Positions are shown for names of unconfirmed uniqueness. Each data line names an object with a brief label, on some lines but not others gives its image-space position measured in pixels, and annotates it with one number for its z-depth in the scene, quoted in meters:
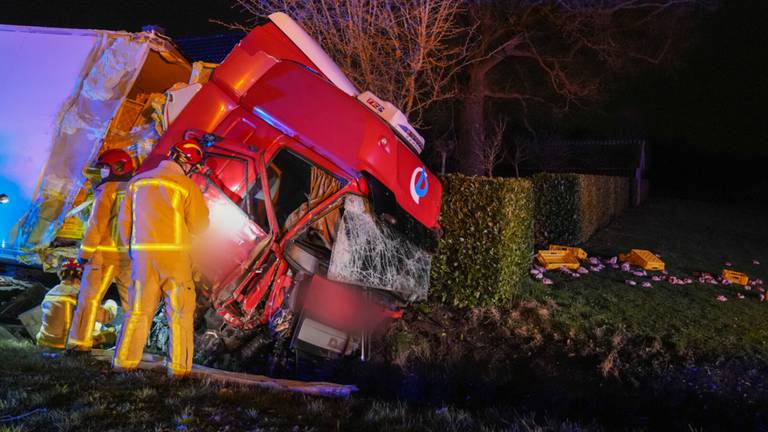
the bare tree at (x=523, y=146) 17.47
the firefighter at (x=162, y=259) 3.47
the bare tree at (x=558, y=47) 9.96
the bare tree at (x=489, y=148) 11.42
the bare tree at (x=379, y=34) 6.00
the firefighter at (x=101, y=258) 4.00
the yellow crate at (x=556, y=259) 7.36
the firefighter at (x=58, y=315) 4.14
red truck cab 4.15
